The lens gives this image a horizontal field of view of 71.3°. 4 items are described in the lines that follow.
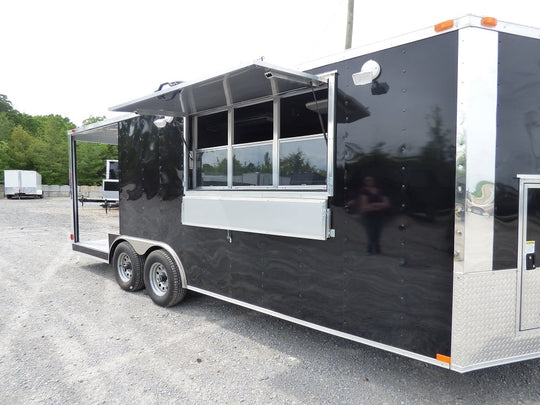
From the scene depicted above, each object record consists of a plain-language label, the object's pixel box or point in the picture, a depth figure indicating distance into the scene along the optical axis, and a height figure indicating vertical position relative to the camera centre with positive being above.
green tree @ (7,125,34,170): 41.28 +3.87
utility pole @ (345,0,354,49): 9.62 +4.19
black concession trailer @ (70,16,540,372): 2.40 -0.05
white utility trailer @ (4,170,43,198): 30.58 +0.25
